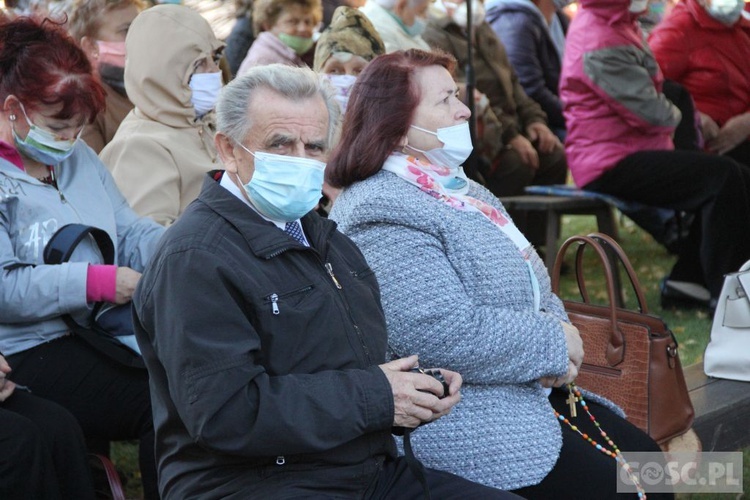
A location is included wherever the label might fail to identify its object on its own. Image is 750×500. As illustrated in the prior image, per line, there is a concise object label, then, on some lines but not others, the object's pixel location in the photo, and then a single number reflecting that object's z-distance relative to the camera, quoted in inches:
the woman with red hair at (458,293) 221.6
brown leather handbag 270.2
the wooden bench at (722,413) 298.2
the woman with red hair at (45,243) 243.4
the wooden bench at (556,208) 508.4
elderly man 174.1
